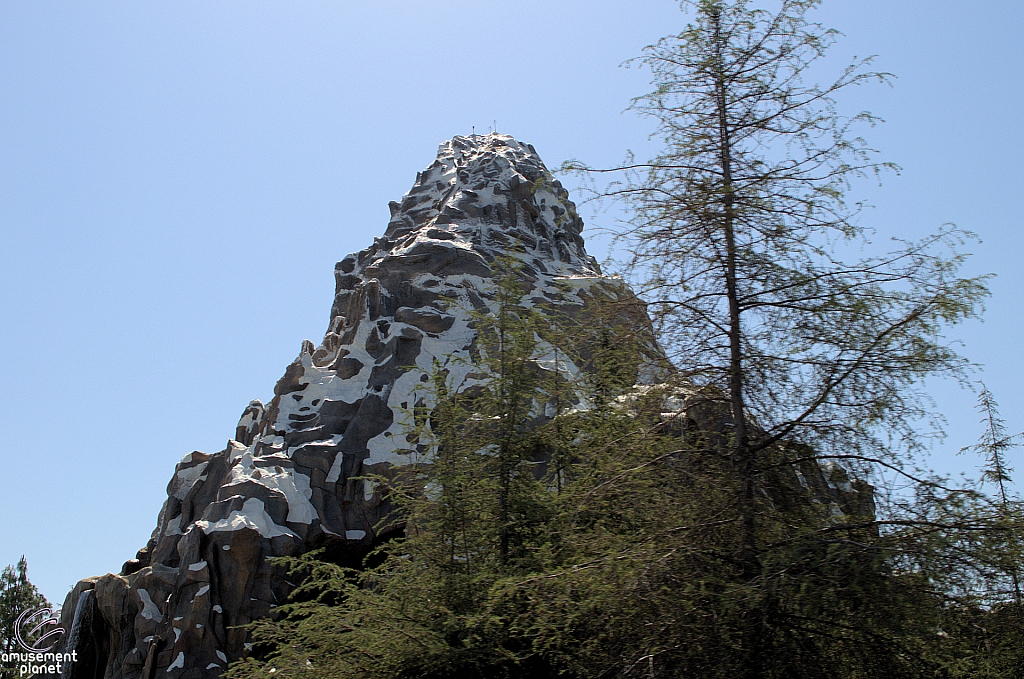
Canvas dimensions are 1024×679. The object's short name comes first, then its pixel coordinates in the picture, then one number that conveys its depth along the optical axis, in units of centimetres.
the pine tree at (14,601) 2542
